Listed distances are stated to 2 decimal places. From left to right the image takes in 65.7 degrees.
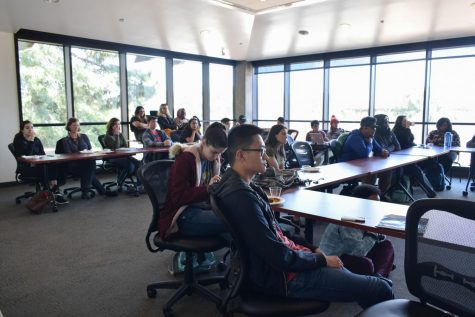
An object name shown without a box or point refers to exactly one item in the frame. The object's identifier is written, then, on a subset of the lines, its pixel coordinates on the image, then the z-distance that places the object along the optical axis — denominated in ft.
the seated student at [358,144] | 15.58
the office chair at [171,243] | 7.52
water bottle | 20.10
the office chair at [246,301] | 5.16
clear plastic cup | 8.80
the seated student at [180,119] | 26.23
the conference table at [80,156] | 16.72
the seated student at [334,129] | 26.50
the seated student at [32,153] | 17.74
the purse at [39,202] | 16.26
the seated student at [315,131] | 23.73
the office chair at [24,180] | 17.80
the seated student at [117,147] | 20.97
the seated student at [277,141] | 13.38
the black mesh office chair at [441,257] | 4.02
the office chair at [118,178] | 20.99
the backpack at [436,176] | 20.08
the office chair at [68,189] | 19.22
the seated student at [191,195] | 7.70
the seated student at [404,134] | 20.68
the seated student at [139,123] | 24.06
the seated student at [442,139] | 21.21
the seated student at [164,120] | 25.66
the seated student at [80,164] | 19.30
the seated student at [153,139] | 21.39
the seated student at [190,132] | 23.30
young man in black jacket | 5.17
